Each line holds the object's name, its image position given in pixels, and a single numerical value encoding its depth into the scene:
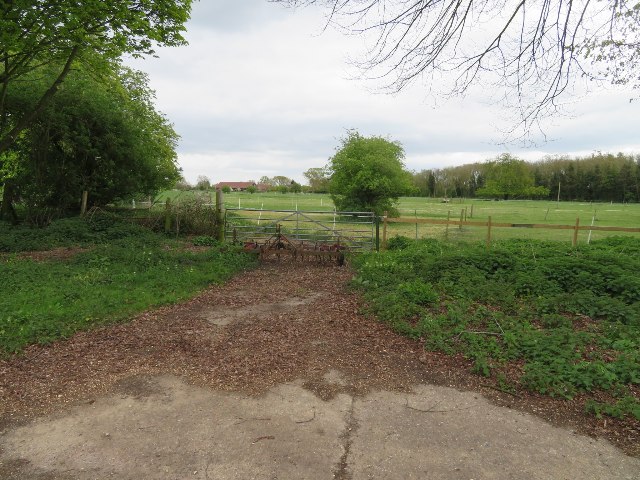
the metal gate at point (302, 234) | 12.98
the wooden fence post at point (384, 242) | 13.60
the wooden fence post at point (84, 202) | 16.23
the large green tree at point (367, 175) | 25.75
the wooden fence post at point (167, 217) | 15.83
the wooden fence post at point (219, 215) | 13.99
